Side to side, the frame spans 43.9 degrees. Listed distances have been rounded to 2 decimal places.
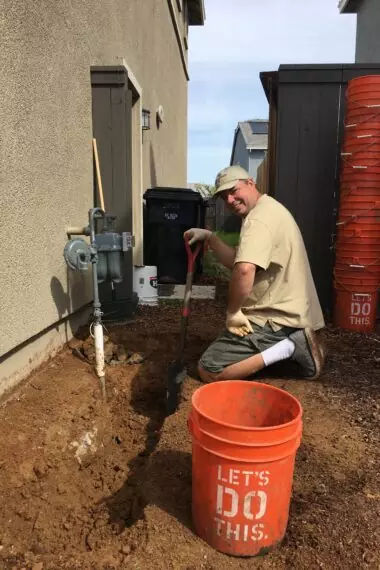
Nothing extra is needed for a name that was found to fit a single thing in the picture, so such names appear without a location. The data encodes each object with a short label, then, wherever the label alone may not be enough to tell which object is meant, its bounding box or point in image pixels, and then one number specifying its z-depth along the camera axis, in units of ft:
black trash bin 21.43
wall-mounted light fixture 22.13
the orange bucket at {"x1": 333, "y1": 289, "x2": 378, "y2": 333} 15.25
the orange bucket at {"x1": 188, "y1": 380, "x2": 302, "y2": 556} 5.73
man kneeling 10.02
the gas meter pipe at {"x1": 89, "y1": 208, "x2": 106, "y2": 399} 11.44
